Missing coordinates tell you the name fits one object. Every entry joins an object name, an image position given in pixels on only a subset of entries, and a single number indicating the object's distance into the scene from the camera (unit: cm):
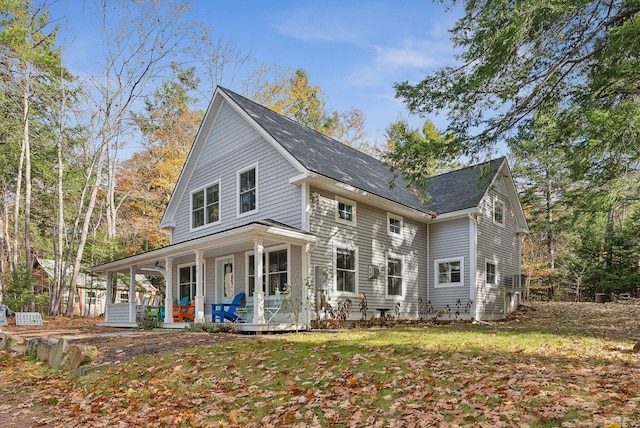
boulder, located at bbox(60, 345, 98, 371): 795
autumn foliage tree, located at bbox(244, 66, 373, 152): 2627
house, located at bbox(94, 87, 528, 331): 1218
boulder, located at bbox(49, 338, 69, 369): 829
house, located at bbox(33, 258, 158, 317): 2758
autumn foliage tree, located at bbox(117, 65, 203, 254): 2488
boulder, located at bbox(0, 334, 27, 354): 984
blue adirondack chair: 1175
